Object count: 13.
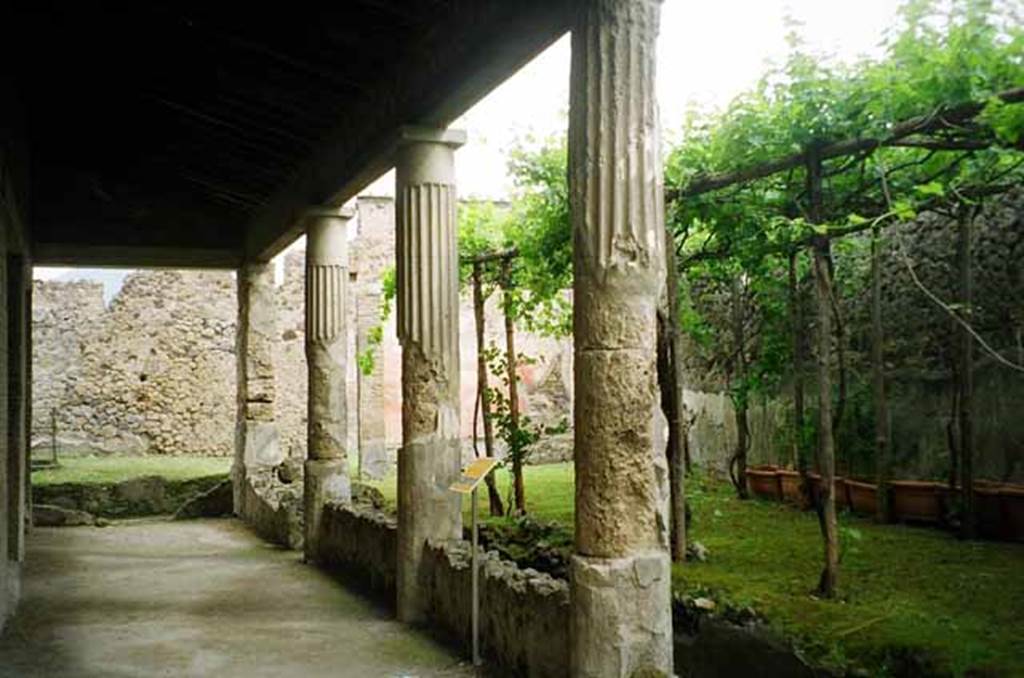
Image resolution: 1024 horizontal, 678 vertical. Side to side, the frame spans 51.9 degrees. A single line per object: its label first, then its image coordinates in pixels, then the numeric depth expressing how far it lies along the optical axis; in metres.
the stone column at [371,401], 19.22
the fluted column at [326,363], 10.48
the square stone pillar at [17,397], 9.18
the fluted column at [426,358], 7.46
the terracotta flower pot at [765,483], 13.58
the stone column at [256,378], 14.59
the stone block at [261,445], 14.50
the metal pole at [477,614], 6.04
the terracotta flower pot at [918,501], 10.77
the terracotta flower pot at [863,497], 11.59
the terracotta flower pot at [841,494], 12.20
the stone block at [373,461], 19.08
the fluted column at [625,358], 4.50
